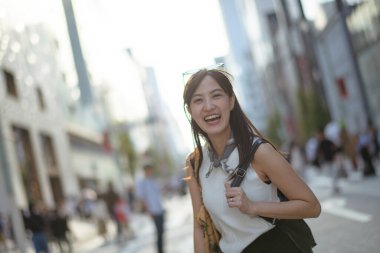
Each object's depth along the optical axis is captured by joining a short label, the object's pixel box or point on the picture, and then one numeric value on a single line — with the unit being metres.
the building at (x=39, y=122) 24.84
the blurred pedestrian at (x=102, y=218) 18.64
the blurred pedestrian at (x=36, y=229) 14.46
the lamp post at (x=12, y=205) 13.98
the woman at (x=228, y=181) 2.47
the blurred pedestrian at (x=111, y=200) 17.44
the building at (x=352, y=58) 27.16
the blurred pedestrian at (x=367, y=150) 16.88
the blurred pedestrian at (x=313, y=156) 16.23
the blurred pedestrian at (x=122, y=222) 17.33
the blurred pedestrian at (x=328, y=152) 14.70
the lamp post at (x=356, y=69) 17.81
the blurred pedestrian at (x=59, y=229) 16.48
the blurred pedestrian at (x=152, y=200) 9.85
